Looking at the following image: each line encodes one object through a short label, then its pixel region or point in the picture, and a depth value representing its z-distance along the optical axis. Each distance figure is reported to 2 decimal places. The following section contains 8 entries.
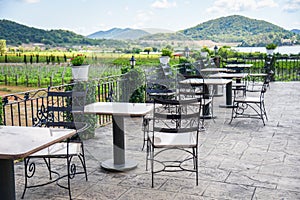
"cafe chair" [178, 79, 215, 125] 6.26
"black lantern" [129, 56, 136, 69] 6.76
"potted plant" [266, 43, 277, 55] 13.27
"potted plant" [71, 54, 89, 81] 5.95
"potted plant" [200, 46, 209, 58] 11.87
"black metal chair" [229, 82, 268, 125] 6.48
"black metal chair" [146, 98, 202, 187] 3.56
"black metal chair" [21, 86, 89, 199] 3.28
